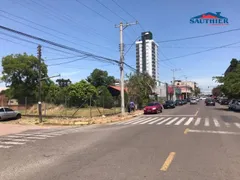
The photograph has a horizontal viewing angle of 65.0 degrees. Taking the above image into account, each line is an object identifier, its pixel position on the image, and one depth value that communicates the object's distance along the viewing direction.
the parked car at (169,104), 35.90
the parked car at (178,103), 48.13
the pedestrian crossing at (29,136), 8.65
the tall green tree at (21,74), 47.22
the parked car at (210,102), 42.17
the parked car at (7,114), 19.84
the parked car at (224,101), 47.53
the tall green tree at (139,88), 34.37
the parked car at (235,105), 26.78
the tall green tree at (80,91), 37.17
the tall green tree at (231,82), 27.23
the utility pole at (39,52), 17.48
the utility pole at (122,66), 22.12
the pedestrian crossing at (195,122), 12.74
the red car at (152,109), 24.53
